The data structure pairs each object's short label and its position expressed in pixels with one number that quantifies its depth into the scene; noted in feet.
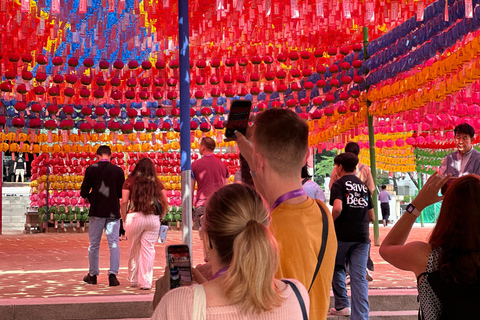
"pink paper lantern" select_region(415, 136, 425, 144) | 64.49
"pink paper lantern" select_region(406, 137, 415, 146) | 65.51
